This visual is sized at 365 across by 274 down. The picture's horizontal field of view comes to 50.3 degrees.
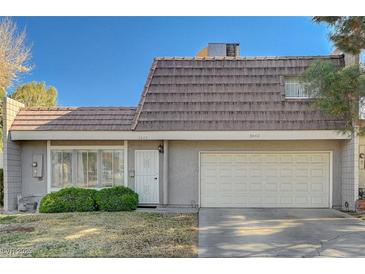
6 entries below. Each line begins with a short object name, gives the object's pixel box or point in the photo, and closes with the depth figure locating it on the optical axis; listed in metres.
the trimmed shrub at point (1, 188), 14.36
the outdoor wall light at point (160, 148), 13.66
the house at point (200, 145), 13.24
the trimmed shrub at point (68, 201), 12.70
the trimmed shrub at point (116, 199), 12.68
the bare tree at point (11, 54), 17.84
